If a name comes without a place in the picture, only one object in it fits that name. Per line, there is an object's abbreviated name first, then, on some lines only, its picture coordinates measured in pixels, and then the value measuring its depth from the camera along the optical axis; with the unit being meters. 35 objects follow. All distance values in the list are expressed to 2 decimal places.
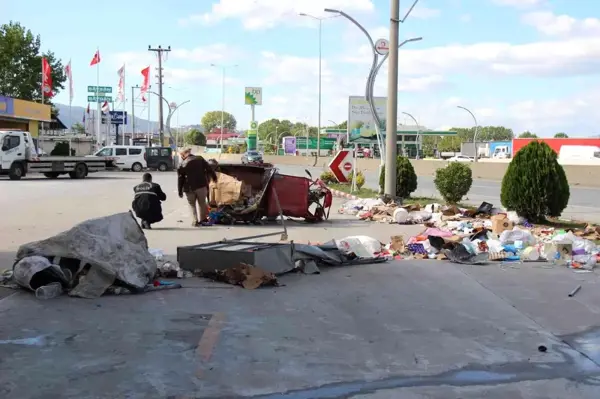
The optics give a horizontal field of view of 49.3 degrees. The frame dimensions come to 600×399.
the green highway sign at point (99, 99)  73.94
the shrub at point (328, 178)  30.23
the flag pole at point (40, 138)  55.64
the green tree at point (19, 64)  72.81
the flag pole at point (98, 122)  65.06
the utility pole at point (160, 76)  65.88
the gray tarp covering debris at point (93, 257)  7.41
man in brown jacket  14.20
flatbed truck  33.53
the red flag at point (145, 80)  63.12
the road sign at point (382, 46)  22.64
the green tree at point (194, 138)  168.62
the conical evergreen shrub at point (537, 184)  14.22
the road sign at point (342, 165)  22.61
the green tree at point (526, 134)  176.05
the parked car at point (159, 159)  53.21
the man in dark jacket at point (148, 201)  13.48
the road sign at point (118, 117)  86.39
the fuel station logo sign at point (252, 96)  114.75
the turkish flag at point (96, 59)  62.24
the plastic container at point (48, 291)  7.20
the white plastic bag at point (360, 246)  10.16
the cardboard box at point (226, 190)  14.82
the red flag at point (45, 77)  55.80
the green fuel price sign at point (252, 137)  107.06
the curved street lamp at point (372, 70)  22.61
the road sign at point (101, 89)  79.44
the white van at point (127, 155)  50.94
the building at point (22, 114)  47.97
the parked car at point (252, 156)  63.44
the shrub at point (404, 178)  21.08
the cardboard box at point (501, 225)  12.35
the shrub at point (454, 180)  18.80
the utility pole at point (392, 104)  19.05
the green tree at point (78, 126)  135.20
